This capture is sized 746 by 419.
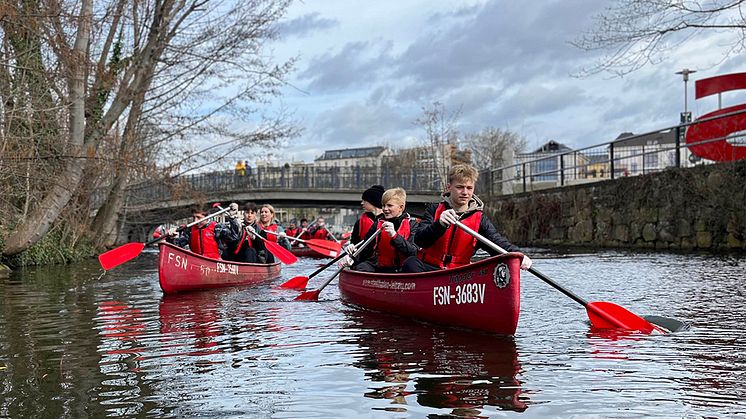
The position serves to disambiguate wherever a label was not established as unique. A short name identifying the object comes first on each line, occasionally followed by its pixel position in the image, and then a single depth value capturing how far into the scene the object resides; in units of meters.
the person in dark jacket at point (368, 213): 10.67
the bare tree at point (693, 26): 14.88
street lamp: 37.19
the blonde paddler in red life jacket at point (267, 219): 16.50
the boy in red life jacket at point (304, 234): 27.20
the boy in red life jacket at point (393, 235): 9.14
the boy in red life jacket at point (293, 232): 29.91
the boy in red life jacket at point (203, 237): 14.09
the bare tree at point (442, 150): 43.36
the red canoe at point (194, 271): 12.18
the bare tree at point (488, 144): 67.19
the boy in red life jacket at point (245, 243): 14.28
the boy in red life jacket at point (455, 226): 7.73
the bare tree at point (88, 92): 14.73
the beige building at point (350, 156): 139.76
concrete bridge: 41.12
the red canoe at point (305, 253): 27.02
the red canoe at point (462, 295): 6.78
